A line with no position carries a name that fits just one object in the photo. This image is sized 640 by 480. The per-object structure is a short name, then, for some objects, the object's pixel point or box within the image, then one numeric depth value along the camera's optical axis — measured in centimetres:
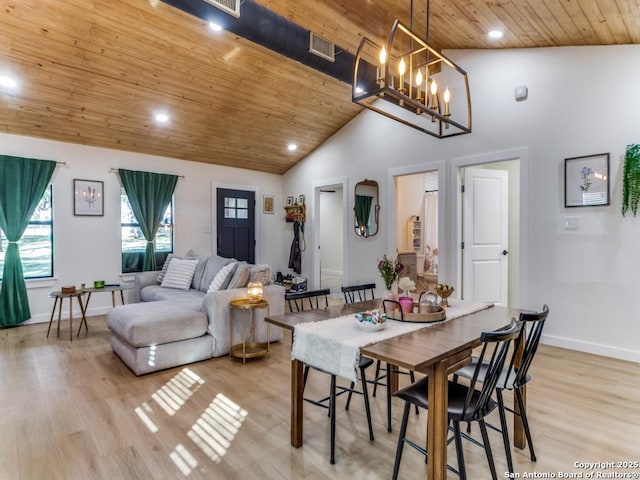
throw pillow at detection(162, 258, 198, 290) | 475
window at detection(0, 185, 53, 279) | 477
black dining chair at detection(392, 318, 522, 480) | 151
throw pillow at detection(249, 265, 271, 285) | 395
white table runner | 160
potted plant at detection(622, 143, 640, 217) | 325
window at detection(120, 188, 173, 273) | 555
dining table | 146
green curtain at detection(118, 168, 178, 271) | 549
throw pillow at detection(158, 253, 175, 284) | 506
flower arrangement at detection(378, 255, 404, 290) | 264
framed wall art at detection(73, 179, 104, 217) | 510
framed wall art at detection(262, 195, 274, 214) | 718
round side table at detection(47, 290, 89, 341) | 396
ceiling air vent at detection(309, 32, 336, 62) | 329
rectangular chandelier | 205
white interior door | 458
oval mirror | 558
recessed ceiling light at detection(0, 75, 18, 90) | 370
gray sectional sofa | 309
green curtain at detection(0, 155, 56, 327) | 450
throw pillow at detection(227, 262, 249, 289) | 381
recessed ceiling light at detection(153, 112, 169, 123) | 478
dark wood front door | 661
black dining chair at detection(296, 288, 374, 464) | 191
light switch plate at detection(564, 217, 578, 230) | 365
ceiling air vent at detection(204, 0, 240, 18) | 252
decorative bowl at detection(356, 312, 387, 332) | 180
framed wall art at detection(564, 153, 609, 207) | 346
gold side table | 338
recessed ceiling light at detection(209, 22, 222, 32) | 356
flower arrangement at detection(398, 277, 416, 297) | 228
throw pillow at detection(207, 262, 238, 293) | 389
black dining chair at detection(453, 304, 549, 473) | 173
